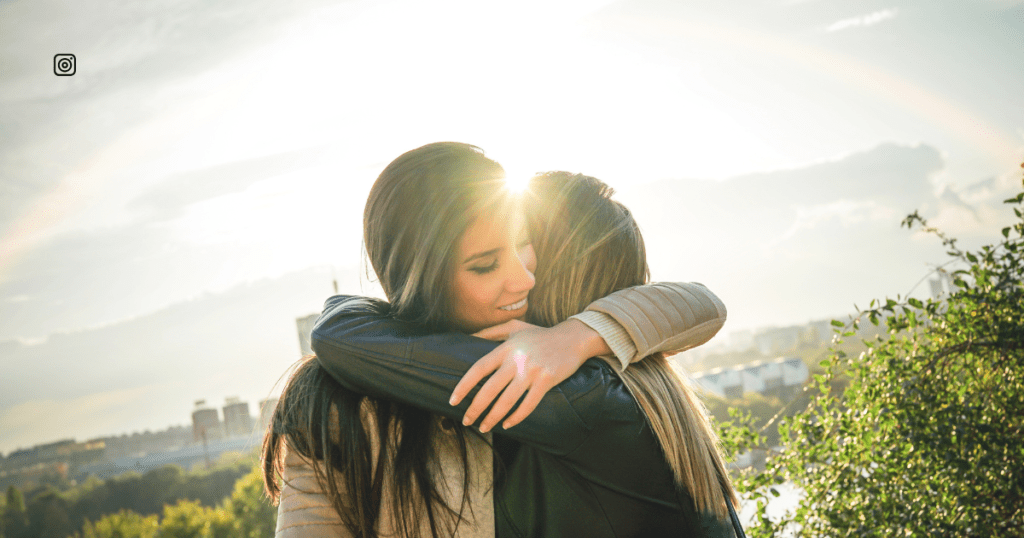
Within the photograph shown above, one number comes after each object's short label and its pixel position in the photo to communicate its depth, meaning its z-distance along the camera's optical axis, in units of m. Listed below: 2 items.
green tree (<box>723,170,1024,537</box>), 2.46
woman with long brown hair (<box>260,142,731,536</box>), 1.25
